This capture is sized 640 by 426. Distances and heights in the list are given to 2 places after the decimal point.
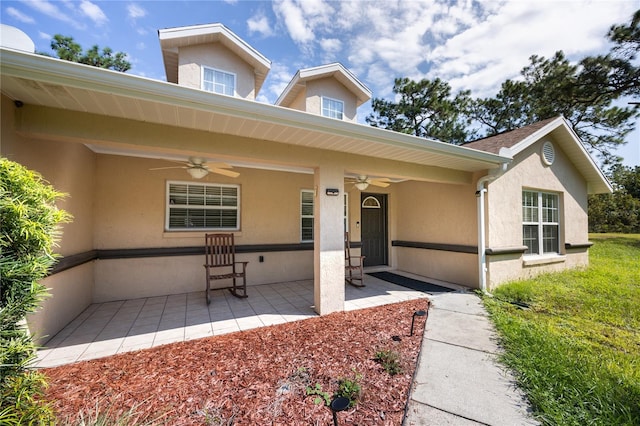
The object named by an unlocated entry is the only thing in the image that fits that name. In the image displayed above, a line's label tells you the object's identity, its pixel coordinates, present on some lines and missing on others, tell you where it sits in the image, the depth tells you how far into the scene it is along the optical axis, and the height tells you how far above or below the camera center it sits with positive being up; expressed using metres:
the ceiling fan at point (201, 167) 4.45 +0.95
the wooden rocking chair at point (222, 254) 5.39 -0.80
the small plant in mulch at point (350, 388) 2.32 -1.64
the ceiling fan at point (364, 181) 5.99 +0.92
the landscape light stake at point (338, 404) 1.76 -1.34
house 2.78 +0.84
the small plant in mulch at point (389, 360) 2.74 -1.65
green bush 1.71 -0.43
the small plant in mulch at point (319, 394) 2.29 -1.67
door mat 5.98 -1.69
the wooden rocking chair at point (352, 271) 6.24 -1.43
